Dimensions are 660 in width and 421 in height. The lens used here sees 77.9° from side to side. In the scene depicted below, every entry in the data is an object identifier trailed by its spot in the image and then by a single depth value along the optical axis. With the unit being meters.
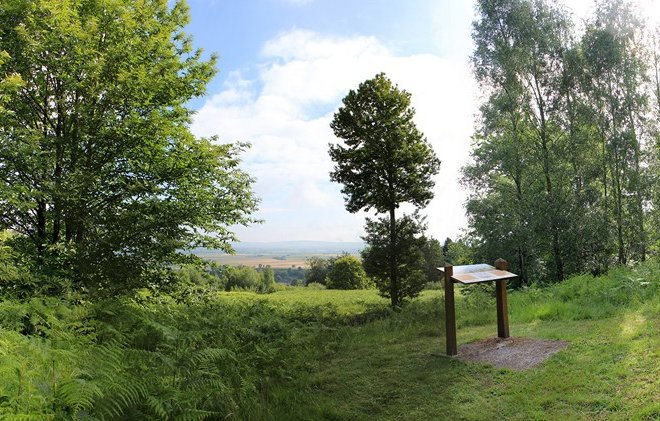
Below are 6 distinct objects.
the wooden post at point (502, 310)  8.89
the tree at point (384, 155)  19.09
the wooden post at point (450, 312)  8.24
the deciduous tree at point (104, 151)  10.11
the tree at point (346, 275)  43.81
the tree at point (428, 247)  19.09
